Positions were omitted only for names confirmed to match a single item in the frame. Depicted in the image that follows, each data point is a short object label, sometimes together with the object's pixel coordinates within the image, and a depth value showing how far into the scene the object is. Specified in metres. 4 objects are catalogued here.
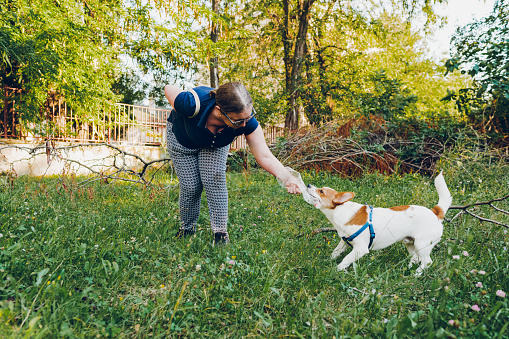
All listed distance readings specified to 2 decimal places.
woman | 2.57
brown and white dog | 2.84
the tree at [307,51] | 13.69
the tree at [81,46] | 7.08
